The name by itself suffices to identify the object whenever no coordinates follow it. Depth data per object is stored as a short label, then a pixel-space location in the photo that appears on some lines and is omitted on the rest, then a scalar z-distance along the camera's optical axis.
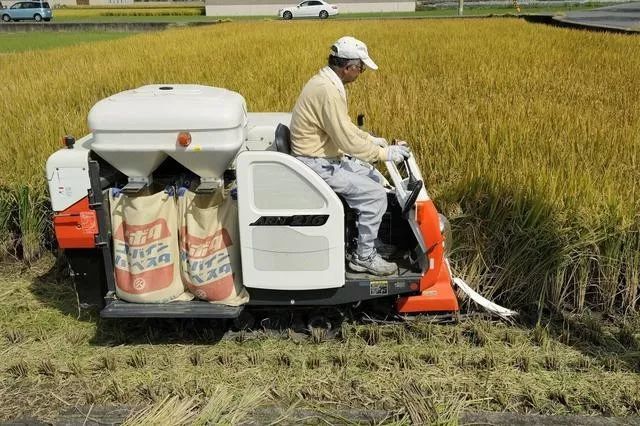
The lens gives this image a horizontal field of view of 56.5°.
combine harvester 3.09
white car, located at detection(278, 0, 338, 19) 42.62
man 3.16
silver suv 39.91
